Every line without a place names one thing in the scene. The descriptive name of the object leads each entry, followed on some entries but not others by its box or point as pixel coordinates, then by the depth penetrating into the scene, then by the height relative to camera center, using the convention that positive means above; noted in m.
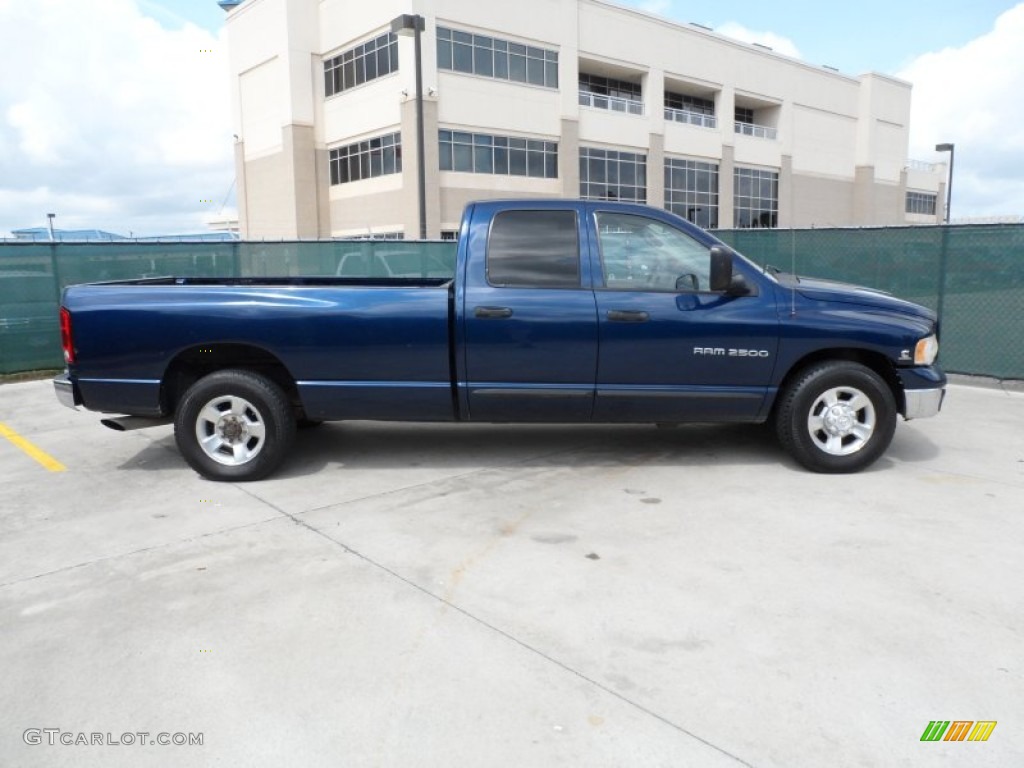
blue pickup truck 5.59 -0.50
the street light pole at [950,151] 37.18 +5.73
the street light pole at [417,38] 17.98 +5.45
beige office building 34.84 +7.90
